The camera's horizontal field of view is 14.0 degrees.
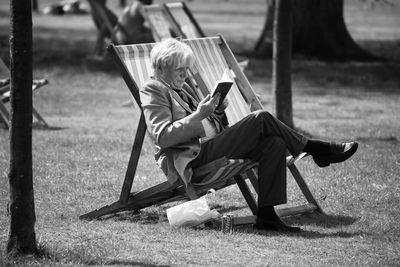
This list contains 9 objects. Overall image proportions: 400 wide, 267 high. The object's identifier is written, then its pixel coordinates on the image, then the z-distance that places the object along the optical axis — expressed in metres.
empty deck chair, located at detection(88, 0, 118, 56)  31.71
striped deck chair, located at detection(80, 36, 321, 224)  10.48
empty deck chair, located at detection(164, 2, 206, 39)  23.56
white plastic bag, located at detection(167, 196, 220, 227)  10.46
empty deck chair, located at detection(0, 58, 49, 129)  18.82
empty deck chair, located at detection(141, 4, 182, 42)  23.93
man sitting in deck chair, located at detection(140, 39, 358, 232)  10.32
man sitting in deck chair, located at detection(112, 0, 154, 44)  31.05
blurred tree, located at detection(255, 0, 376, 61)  33.22
